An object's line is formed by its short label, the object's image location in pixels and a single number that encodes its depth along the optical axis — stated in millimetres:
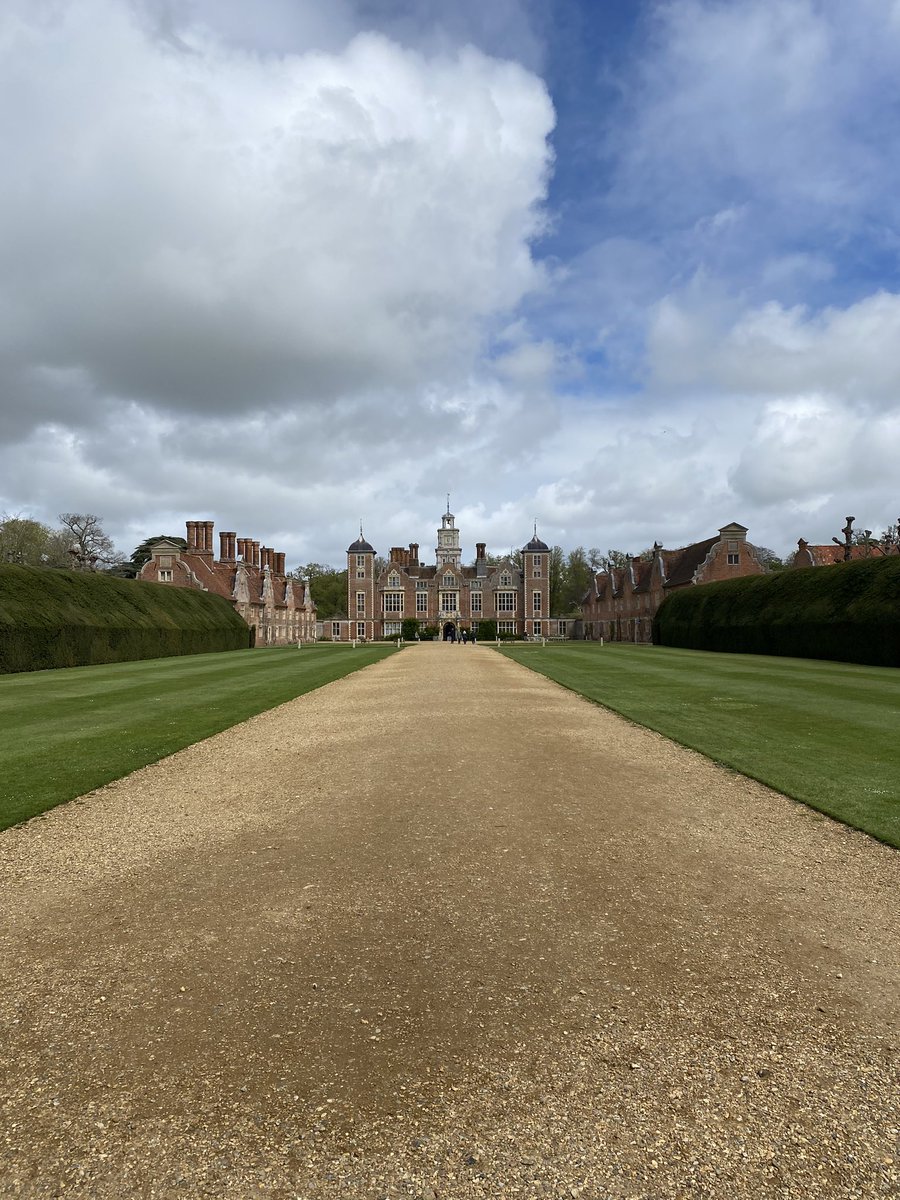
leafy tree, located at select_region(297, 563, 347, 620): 103562
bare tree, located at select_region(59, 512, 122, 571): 70250
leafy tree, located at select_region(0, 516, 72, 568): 61406
